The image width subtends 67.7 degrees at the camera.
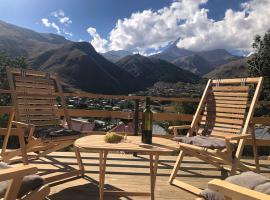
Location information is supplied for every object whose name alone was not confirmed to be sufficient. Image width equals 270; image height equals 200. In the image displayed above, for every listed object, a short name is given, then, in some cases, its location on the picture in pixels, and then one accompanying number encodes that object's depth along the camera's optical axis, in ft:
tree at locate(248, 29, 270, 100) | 35.57
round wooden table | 4.71
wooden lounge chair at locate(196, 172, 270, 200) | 2.37
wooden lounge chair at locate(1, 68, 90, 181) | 5.96
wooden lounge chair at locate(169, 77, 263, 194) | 5.70
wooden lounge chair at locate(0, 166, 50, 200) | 2.65
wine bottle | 5.31
